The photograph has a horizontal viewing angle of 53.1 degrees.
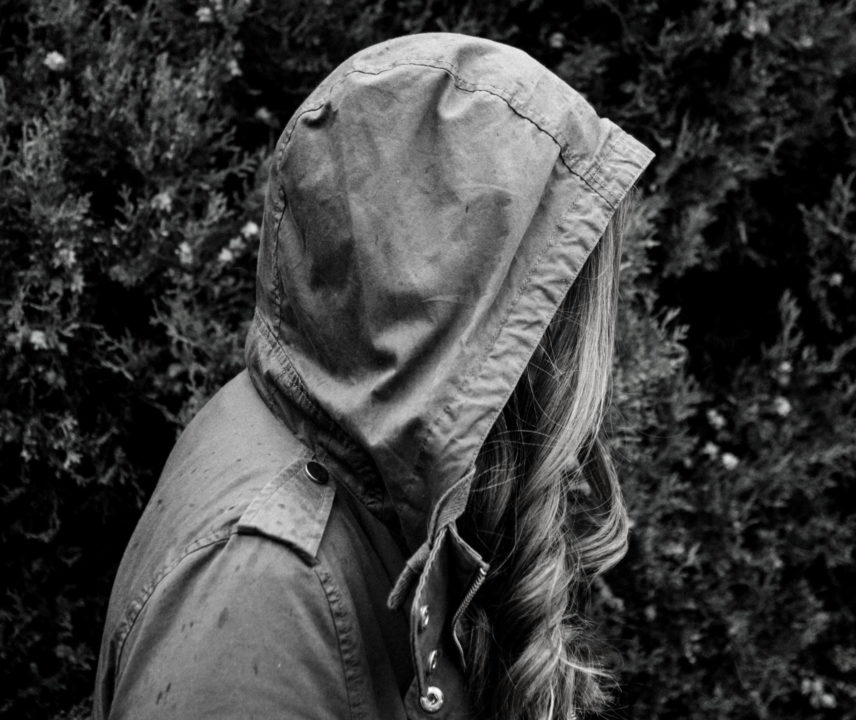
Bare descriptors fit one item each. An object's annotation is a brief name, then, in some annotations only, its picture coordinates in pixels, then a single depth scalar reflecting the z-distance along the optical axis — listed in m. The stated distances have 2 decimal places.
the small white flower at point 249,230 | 2.44
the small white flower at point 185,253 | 2.32
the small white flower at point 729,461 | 2.88
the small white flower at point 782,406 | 3.00
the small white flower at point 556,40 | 3.00
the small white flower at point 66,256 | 2.19
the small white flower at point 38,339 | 2.15
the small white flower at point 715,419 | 2.99
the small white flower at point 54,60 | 2.33
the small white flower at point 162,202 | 2.32
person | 1.15
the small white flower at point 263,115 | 2.75
